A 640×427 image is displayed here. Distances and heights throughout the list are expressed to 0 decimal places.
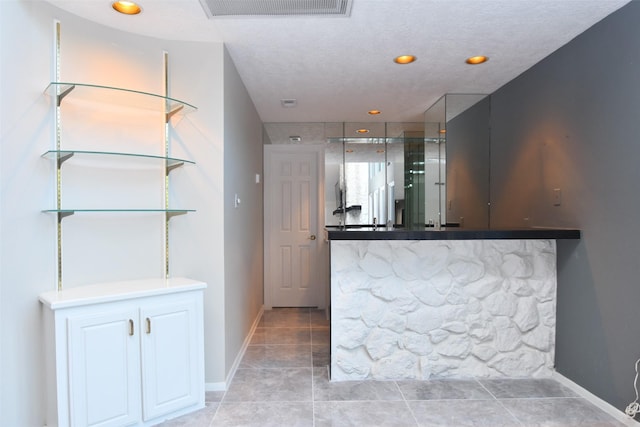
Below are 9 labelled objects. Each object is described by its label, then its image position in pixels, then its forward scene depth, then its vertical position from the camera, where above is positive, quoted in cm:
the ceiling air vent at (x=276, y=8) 194 +113
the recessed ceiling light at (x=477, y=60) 267 +112
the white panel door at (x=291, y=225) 473 -23
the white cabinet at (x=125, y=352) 175 -77
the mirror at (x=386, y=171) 382 +45
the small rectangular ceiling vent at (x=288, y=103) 367 +112
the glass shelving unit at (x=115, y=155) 195 +43
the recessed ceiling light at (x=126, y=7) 197 +115
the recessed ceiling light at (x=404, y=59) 265 +112
